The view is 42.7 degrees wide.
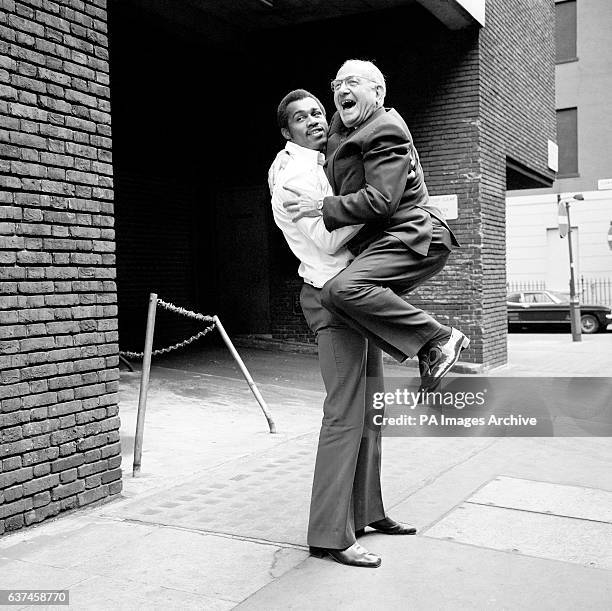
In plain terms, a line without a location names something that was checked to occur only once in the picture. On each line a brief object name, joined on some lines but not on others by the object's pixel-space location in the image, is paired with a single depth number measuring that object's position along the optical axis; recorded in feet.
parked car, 74.79
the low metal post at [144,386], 17.84
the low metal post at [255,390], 22.35
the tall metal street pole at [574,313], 59.68
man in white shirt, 11.69
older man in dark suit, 10.78
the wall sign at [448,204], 39.70
